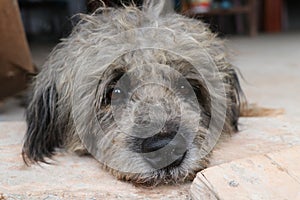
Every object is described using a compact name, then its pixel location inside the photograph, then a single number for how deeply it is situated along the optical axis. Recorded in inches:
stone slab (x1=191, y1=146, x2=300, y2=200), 13.7
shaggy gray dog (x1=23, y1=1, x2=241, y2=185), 15.5
